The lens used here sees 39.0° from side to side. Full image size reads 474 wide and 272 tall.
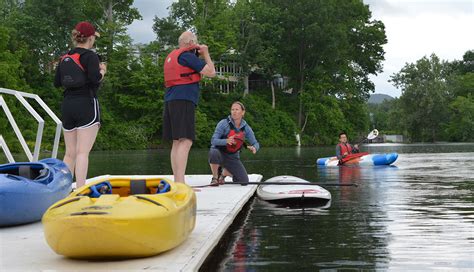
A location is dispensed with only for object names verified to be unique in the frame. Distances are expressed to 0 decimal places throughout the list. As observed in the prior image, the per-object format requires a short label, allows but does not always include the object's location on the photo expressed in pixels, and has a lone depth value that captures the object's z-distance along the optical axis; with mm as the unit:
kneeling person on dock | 10797
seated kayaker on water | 22052
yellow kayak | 4445
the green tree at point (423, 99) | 88312
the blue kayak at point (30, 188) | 6199
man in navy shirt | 8070
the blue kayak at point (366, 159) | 21750
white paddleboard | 9523
